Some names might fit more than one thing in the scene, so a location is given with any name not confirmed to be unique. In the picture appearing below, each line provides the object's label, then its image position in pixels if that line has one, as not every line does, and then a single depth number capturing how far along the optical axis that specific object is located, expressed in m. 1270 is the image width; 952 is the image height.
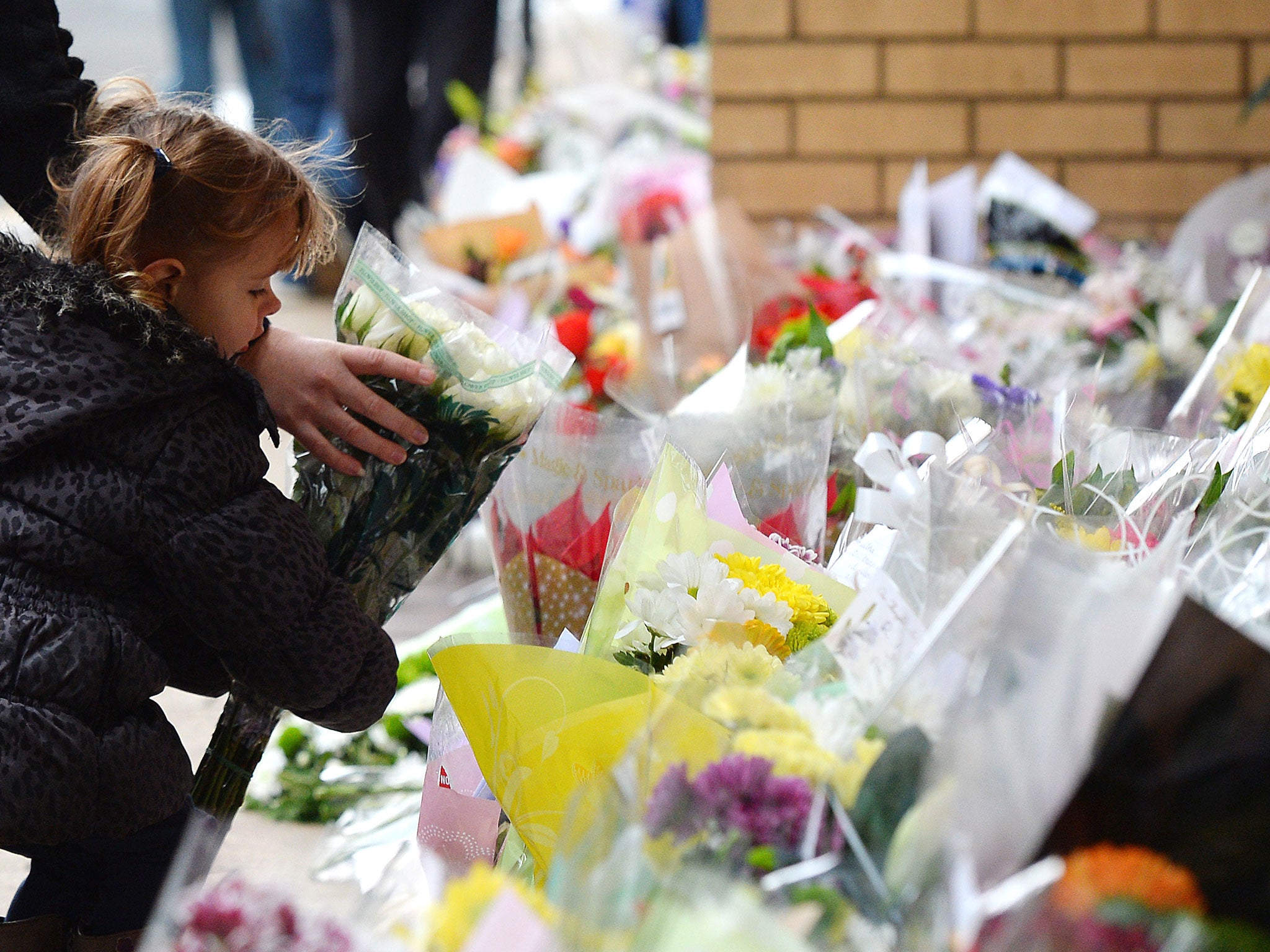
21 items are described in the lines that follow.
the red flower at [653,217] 9.16
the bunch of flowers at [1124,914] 2.86
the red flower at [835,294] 8.89
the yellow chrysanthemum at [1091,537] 5.19
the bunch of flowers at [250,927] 3.15
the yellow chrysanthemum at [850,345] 8.60
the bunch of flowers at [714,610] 5.09
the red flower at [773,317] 8.85
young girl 5.34
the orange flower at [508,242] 9.29
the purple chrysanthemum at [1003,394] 8.00
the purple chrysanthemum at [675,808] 3.43
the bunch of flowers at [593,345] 8.93
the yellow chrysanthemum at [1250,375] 8.05
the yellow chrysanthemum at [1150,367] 8.80
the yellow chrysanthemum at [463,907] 3.14
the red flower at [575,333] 9.07
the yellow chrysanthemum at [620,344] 8.99
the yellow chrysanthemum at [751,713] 3.86
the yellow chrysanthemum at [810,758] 3.57
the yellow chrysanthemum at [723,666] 4.48
